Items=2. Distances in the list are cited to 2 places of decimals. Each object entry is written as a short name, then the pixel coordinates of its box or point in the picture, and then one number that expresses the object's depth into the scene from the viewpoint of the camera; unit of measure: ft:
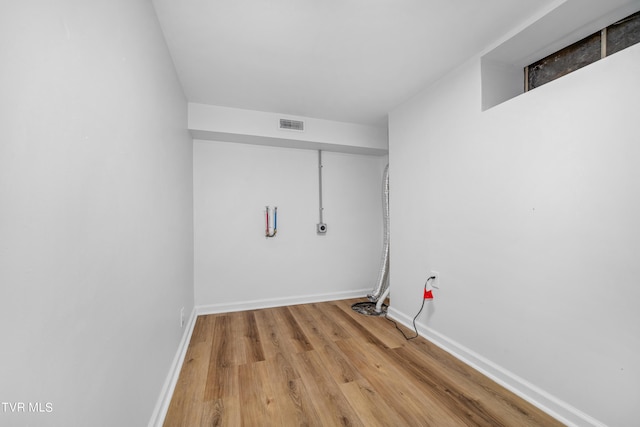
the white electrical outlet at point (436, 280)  7.60
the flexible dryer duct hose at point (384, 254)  11.05
